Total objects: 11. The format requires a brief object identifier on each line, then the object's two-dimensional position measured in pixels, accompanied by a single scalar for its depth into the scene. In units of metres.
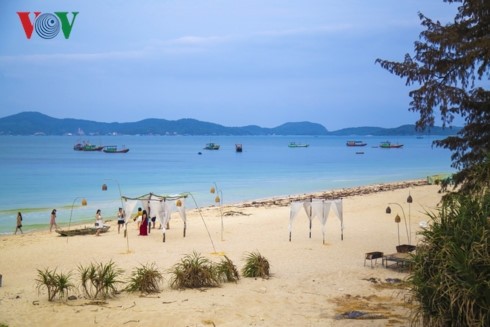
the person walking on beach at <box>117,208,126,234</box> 22.56
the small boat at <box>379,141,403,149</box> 145.55
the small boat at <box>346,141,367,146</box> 156.95
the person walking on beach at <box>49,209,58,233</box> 24.88
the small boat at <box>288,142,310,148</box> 154.60
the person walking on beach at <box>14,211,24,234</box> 25.11
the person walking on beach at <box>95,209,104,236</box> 22.78
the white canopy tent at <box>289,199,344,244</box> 18.92
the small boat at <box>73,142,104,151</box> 115.71
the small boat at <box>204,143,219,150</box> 126.25
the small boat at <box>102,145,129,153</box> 108.69
